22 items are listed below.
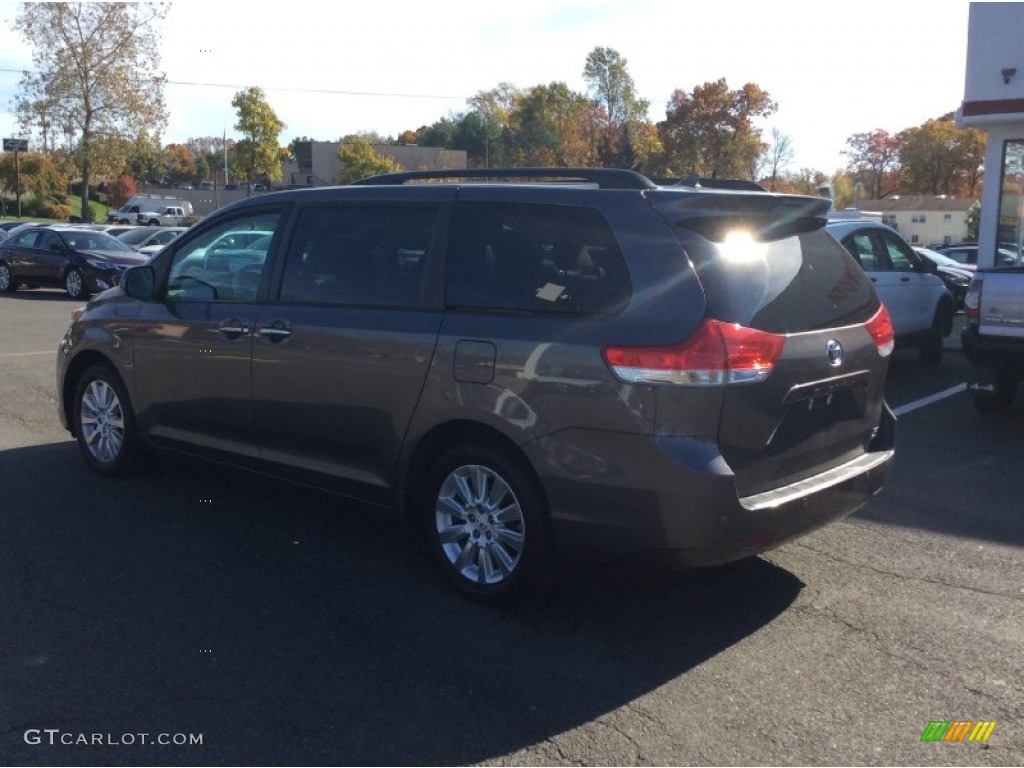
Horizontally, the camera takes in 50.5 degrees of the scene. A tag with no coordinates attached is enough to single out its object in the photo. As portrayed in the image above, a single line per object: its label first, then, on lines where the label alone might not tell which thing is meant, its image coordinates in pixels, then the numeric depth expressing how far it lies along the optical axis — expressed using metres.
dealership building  15.26
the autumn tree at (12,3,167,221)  39.91
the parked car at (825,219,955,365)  11.66
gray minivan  4.38
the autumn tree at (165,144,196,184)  105.94
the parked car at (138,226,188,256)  26.18
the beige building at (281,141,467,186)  58.72
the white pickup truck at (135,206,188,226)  47.97
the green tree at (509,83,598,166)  53.06
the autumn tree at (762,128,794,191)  57.00
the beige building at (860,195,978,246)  73.44
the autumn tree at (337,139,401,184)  47.53
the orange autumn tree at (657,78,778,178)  45.25
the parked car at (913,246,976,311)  18.46
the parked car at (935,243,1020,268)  25.59
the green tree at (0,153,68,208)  66.94
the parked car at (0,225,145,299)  22.28
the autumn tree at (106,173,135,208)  80.12
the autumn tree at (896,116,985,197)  66.62
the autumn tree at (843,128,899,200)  77.88
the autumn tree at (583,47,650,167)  56.41
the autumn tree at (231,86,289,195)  49.87
